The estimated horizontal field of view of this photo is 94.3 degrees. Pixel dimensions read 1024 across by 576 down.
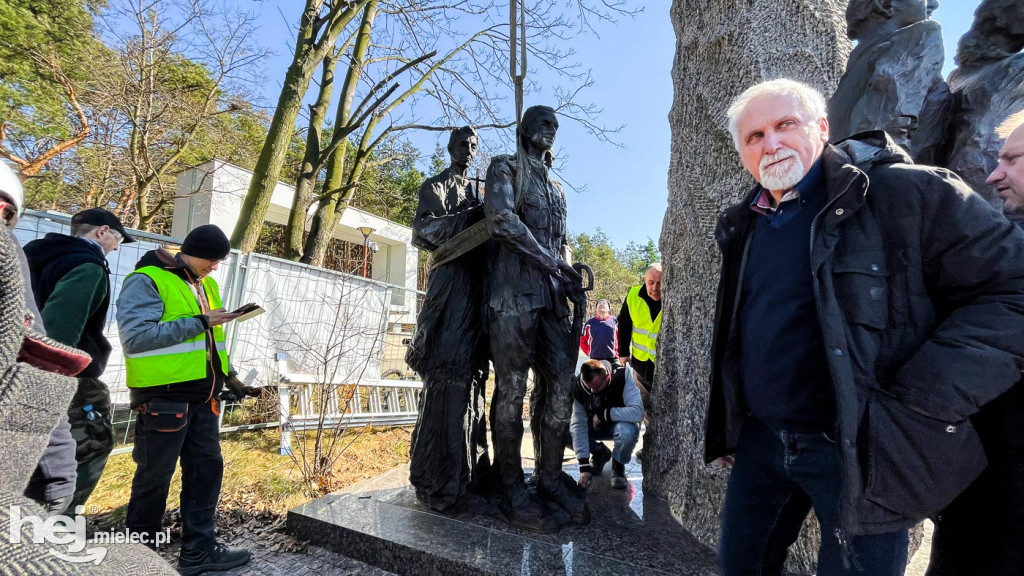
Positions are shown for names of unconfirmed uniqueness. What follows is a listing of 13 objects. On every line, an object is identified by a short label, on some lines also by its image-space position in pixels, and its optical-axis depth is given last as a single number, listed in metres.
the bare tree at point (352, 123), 8.86
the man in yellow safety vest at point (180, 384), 2.26
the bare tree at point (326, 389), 3.66
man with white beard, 0.99
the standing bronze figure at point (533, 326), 2.63
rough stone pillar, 2.68
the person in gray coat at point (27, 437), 0.53
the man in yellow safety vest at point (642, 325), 4.23
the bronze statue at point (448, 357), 2.74
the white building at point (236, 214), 13.38
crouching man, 3.34
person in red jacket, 6.19
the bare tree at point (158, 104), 8.97
